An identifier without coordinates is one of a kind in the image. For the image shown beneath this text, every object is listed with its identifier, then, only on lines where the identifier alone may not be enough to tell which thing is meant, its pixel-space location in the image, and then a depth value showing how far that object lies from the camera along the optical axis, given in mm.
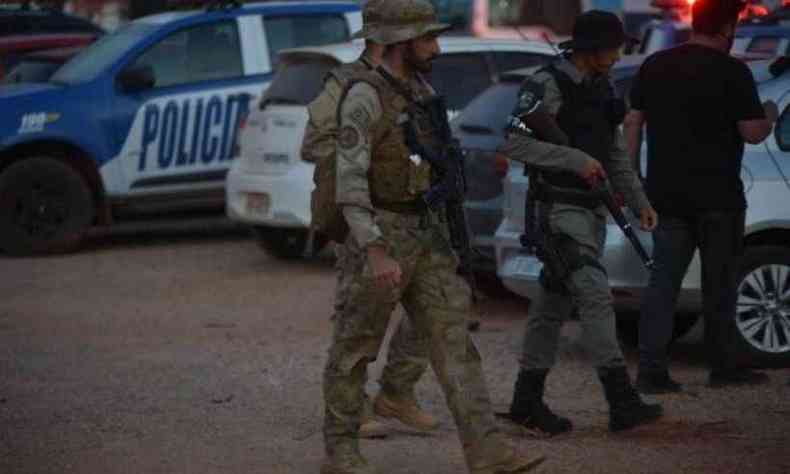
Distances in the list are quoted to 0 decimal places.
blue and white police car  30609
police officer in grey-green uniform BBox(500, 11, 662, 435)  16078
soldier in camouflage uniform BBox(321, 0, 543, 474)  13773
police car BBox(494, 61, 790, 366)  19297
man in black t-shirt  17672
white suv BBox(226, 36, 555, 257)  27672
